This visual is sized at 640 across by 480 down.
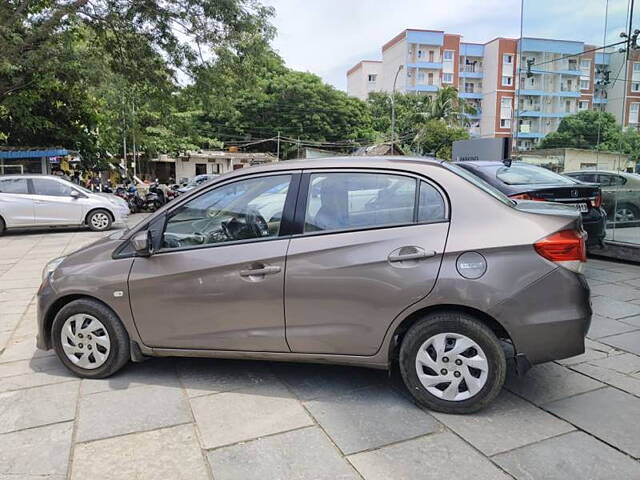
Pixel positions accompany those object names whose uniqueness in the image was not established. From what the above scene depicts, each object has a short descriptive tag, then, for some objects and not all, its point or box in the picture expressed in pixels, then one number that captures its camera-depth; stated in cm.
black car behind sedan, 659
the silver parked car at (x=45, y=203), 1245
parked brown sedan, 304
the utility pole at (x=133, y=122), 1979
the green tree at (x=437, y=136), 4150
